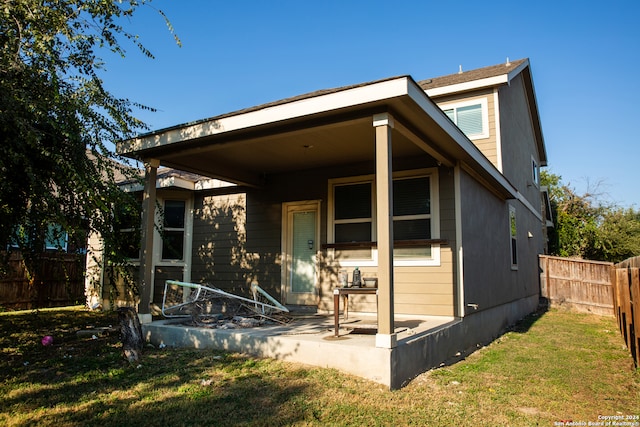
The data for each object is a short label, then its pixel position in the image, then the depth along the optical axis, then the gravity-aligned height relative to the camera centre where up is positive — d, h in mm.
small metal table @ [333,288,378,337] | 4906 -438
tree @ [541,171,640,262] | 19469 +779
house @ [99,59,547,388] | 4785 +862
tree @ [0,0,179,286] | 4289 +1394
